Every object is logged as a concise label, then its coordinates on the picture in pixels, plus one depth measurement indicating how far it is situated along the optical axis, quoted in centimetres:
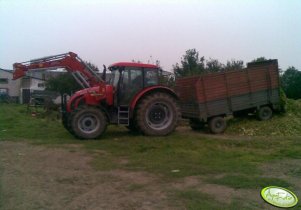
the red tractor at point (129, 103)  817
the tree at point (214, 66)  2302
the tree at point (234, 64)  2323
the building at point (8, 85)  3809
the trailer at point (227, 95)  923
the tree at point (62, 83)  2515
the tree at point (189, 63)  2277
